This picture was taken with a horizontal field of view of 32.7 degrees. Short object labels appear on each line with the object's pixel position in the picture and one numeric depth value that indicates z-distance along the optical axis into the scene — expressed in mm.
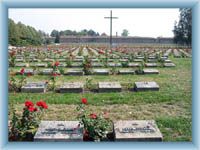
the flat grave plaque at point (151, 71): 13023
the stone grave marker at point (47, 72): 12969
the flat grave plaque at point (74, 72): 12844
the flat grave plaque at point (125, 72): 12955
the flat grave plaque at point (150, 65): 15722
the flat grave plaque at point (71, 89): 9328
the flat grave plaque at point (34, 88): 9359
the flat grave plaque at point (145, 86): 9320
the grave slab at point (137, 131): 5109
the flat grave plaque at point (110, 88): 9266
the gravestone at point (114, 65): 15494
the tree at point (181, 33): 59406
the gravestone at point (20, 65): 16103
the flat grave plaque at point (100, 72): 12821
